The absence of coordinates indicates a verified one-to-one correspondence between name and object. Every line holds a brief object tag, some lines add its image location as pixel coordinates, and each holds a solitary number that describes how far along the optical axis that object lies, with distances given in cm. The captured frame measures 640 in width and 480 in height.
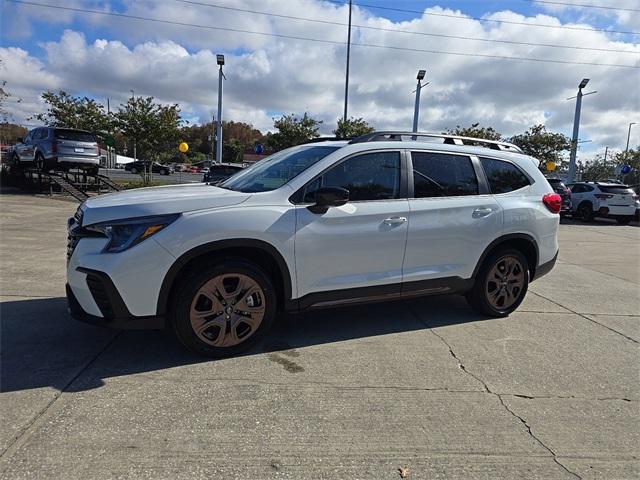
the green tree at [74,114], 2861
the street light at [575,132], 3259
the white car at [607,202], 1962
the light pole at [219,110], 3023
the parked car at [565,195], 2075
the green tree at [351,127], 3109
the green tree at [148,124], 2320
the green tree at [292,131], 3031
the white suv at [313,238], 354
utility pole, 3061
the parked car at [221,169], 2290
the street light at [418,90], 3316
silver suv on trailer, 1670
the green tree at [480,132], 3238
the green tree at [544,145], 3162
